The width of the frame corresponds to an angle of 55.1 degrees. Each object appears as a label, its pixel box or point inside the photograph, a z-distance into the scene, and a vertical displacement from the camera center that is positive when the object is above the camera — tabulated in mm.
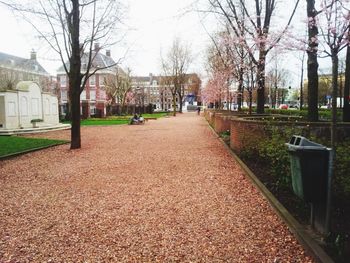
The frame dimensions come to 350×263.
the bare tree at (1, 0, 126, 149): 12836 +1572
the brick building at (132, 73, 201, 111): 73388 +4346
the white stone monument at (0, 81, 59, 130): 21891 +112
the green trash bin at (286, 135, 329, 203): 3600 -658
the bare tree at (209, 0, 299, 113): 13095 +3302
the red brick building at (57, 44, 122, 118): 70188 +4142
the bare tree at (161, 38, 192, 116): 56438 +6871
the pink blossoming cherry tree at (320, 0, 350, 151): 3795 +1114
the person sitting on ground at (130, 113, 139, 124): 29786 -1030
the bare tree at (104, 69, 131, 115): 53084 +4118
